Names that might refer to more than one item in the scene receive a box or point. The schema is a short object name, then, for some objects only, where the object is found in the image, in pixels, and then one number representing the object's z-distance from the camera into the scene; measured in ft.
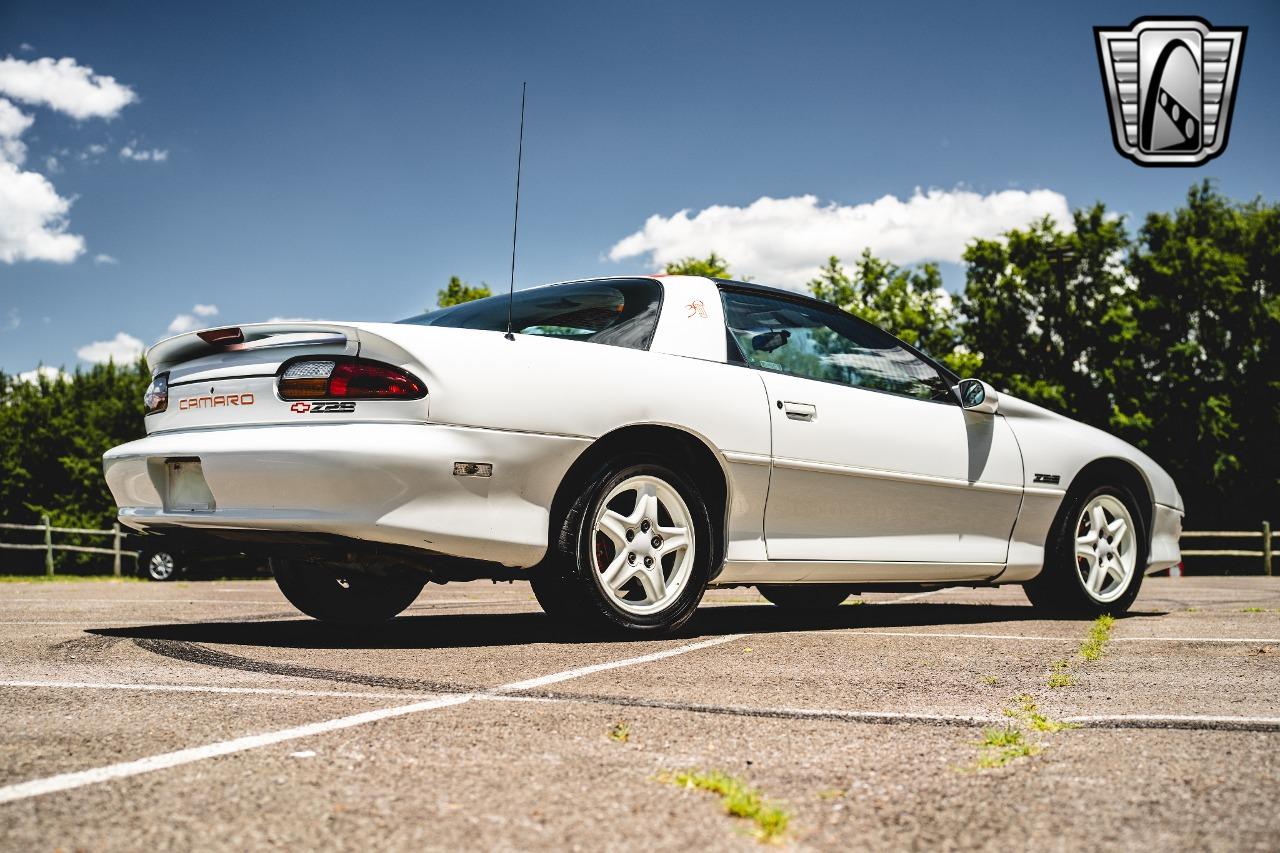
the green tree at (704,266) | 117.80
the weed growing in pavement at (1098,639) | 14.76
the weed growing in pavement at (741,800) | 6.09
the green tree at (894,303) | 115.34
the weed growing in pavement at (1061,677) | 11.97
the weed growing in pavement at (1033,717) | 9.19
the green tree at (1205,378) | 112.57
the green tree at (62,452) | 132.36
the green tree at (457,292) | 124.26
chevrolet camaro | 13.48
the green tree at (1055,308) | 112.68
